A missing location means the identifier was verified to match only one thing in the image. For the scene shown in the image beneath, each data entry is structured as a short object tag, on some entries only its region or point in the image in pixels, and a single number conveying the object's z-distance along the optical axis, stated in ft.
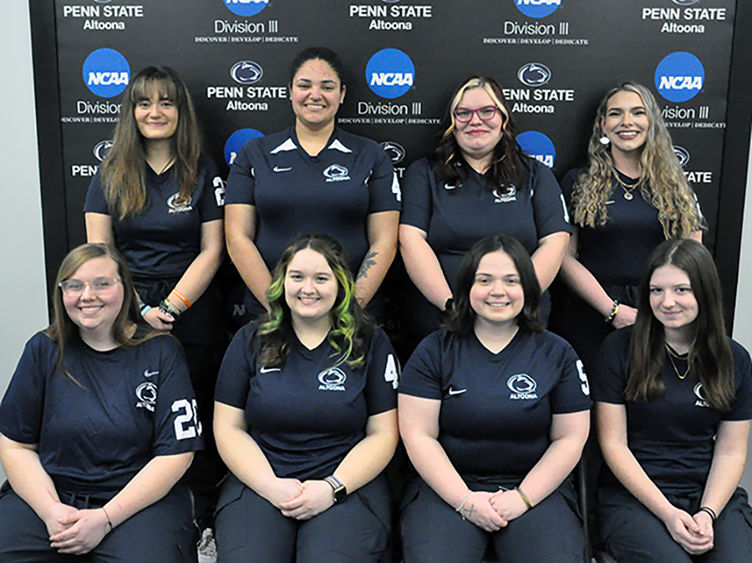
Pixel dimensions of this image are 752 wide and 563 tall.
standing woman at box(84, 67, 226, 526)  8.79
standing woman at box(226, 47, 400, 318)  8.69
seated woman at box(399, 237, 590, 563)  6.57
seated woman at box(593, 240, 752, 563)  6.77
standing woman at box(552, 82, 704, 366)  8.96
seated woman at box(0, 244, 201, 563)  6.43
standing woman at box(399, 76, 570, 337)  8.52
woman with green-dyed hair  6.54
